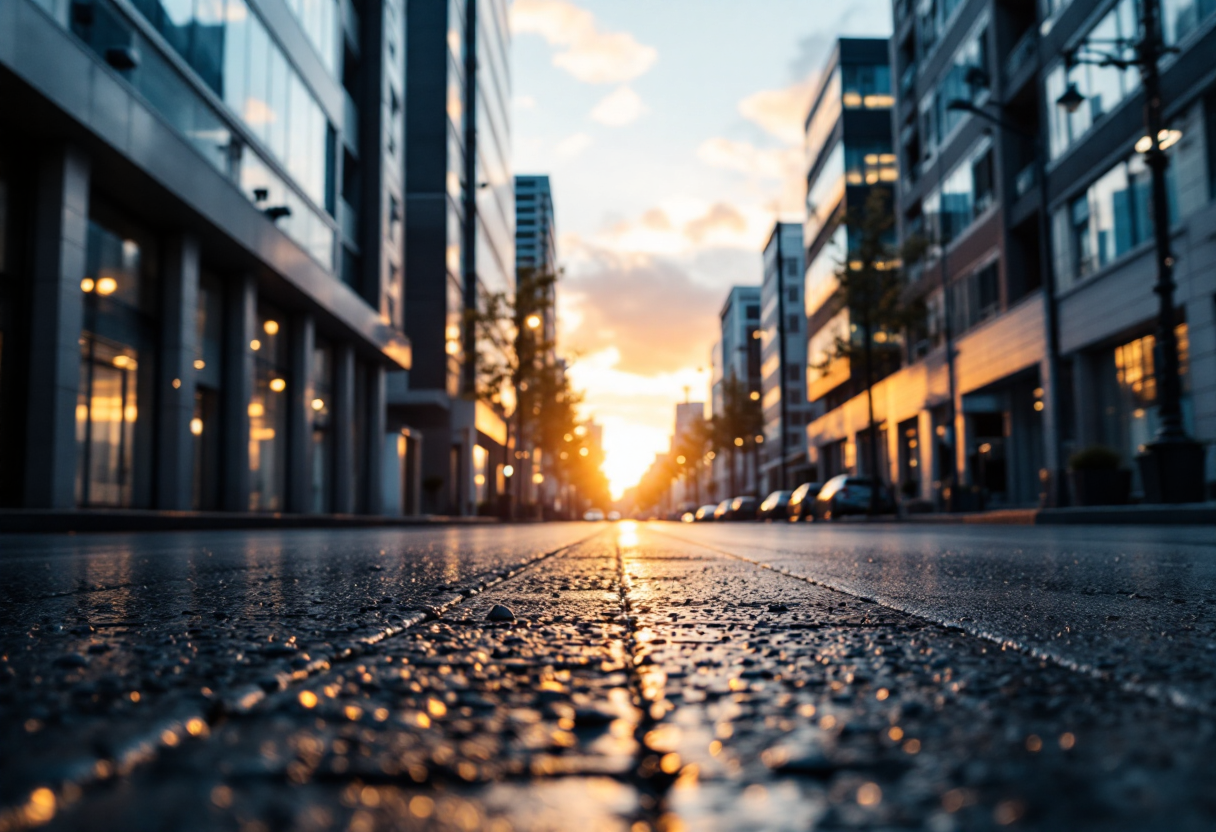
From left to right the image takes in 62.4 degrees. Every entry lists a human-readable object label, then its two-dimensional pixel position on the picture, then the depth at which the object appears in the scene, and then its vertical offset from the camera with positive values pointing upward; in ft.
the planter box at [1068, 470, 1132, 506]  61.67 +0.53
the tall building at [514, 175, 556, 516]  418.72 +118.84
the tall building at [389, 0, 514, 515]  154.92 +39.51
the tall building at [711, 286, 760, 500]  340.80 +55.51
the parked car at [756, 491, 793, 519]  129.41 -0.65
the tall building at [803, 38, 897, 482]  170.91 +56.17
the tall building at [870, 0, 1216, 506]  68.85 +22.62
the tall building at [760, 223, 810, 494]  267.39 +41.77
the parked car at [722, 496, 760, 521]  166.81 -1.17
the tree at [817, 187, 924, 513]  110.22 +23.17
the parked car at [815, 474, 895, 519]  100.63 +0.11
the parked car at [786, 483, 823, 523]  113.80 -0.15
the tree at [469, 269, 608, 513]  140.26 +21.37
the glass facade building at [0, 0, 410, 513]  46.47 +16.74
